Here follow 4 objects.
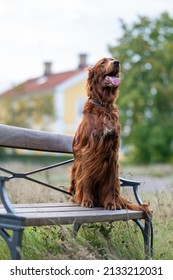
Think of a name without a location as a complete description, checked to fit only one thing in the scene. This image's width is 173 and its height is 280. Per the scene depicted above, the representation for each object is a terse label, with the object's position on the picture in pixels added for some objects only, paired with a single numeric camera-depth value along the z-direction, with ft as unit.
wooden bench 19.80
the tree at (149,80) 135.44
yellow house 169.46
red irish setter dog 23.21
